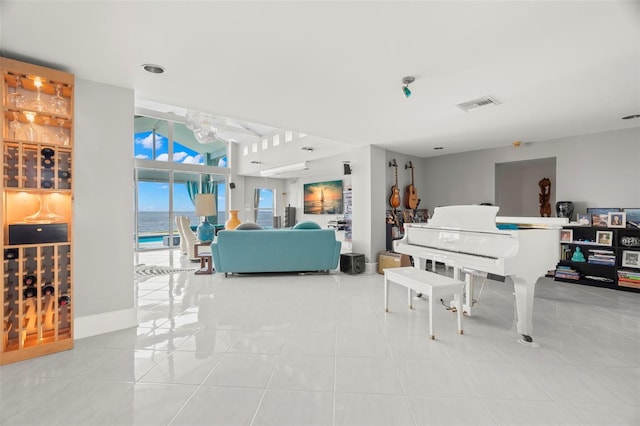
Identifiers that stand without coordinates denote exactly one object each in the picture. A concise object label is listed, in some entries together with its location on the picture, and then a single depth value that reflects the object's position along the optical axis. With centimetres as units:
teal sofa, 457
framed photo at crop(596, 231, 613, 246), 409
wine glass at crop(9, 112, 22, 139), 219
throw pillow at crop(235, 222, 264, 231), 477
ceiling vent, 302
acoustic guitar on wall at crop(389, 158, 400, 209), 558
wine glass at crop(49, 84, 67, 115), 229
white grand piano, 236
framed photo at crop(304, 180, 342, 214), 895
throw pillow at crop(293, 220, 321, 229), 501
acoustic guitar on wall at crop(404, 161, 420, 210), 598
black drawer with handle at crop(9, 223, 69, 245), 211
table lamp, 543
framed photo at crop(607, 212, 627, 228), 398
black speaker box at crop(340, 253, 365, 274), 491
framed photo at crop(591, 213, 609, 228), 416
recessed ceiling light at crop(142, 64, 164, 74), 231
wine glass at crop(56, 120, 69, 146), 233
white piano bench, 247
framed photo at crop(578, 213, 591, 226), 427
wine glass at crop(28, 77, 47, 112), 219
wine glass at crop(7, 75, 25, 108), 212
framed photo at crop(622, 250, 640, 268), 390
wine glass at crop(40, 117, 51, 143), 226
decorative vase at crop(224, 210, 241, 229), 641
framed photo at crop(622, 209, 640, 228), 396
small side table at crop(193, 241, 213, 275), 500
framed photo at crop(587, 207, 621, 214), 417
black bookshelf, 394
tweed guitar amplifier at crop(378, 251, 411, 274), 476
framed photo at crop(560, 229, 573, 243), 443
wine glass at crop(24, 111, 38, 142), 219
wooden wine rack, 211
